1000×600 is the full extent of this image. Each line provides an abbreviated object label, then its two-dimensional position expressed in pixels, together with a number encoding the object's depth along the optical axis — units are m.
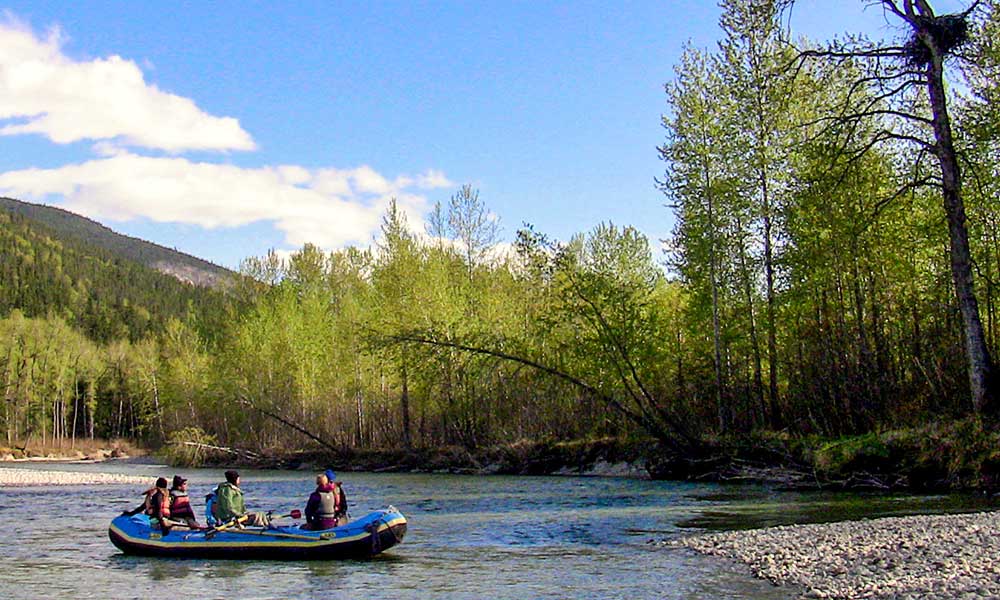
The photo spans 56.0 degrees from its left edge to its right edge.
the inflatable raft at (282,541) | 16.05
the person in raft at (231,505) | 17.19
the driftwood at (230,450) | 49.09
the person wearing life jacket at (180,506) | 17.97
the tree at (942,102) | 20.36
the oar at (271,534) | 16.19
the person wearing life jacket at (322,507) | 16.61
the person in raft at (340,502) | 16.91
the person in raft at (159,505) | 17.30
